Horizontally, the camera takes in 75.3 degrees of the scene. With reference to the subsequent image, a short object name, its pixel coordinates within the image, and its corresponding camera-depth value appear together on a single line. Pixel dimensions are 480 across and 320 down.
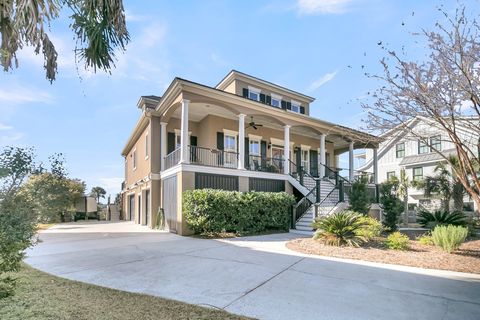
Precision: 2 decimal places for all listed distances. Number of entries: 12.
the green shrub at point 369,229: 9.95
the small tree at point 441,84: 6.88
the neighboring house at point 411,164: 27.98
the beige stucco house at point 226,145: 14.51
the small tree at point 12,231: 4.77
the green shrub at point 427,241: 10.38
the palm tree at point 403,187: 24.39
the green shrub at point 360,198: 13.45
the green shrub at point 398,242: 9.24
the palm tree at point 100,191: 54.16
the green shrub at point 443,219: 13.33
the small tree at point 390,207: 14.99
